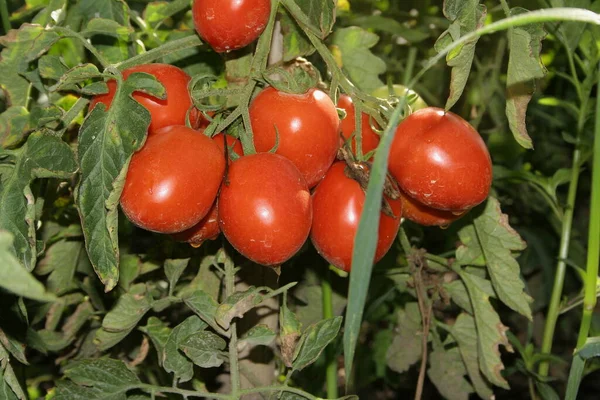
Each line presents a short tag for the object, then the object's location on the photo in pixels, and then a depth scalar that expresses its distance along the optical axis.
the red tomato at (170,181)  0.64
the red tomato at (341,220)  0.71
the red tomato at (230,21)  0.71
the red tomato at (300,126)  0.70
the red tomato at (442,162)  0.70
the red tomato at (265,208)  0.66
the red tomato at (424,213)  0.79
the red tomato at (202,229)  0.74
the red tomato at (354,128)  0.78
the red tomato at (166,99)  0.72
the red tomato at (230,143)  0.72
